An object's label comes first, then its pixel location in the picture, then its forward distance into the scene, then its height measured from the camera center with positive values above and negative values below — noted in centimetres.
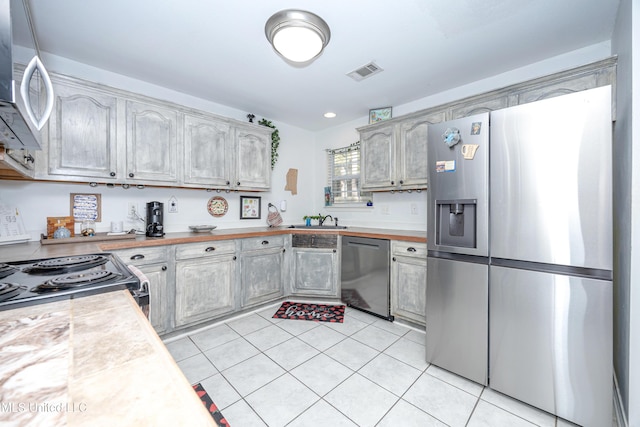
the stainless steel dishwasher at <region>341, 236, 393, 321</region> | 274 -68
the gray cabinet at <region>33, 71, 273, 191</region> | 209 +65
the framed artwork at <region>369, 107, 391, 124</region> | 326 +122
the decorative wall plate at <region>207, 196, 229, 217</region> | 320 +7
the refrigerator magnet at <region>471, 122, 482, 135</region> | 174 +56
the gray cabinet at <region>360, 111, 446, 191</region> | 273 +65
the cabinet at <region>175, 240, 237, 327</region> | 241 -66
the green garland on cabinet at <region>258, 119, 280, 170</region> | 352 +99
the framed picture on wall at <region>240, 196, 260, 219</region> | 349 +7
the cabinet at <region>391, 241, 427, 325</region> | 248 -66
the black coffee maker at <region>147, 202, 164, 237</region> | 253 -7
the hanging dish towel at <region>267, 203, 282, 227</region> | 365 -10
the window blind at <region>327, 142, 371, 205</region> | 380 +56
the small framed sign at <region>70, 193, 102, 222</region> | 235 +4
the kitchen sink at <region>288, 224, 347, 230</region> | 374 -20
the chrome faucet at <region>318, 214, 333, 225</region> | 384 -11
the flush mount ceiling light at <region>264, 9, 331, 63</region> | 173 +122
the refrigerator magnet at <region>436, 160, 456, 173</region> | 185 +33
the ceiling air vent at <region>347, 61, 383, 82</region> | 237 +130
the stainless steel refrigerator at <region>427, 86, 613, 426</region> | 139 -25
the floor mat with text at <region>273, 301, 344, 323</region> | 279 -110
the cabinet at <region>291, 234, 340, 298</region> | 313 -64
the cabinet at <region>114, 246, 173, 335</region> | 218 -57
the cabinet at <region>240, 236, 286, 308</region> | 284 -65
